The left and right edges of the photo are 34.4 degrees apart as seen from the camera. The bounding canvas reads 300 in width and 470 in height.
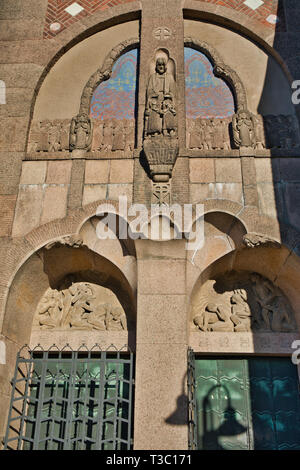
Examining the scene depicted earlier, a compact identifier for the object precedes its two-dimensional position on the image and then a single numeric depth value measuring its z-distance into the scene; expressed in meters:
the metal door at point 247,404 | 7.96
